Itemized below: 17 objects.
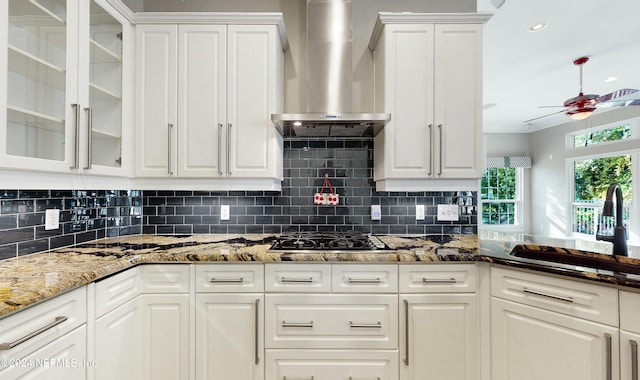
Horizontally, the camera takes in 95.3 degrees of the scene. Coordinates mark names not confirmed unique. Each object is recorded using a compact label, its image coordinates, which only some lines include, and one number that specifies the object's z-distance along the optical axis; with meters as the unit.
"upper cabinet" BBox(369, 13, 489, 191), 1.93
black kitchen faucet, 1.47
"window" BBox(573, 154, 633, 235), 4.92
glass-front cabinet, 1.20
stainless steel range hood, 2.07
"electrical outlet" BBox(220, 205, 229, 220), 2.27
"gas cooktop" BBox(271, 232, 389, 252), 1.70
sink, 1.45
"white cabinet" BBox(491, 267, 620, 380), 1.21
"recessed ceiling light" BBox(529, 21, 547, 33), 2.80
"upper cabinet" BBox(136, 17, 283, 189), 1.94
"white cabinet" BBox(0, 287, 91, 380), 0.89
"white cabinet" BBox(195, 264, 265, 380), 1.58
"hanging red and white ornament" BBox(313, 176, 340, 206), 2.27
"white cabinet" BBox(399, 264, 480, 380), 1.59
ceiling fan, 3.37
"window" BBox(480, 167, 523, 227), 6.94
